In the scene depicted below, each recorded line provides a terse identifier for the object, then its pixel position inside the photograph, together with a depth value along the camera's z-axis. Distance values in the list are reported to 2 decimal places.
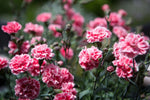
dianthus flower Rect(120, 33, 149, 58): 0.53
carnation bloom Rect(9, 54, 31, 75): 0.55
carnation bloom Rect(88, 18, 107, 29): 0.80
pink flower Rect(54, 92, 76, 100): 0.54
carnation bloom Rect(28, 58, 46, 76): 0.57
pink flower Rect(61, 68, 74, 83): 0.57
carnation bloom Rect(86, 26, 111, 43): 0.58
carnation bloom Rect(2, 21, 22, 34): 0.63
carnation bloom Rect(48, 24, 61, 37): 0.80
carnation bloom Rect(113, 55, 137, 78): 0.56
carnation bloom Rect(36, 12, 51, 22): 0.81
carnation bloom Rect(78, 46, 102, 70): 0.56
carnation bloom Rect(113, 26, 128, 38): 0.67
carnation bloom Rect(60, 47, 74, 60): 0.72
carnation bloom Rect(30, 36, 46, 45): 0.62
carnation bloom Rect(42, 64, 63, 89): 0.55
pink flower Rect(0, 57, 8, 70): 0.58
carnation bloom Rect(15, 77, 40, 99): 0.56
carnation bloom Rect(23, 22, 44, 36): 0.71
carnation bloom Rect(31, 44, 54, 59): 0.55
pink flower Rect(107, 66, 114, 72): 0.57
